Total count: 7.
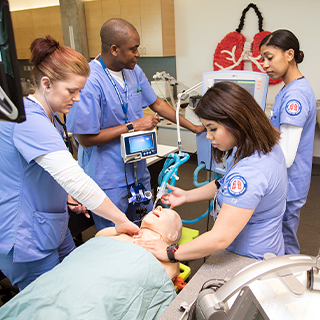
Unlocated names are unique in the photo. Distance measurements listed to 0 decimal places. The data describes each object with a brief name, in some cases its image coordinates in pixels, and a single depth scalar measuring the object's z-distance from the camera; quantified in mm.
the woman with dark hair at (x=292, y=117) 1601
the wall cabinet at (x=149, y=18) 4371
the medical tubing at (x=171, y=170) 1629
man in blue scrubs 1620
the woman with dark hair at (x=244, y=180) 1057
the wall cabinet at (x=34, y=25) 5476
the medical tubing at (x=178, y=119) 1885
